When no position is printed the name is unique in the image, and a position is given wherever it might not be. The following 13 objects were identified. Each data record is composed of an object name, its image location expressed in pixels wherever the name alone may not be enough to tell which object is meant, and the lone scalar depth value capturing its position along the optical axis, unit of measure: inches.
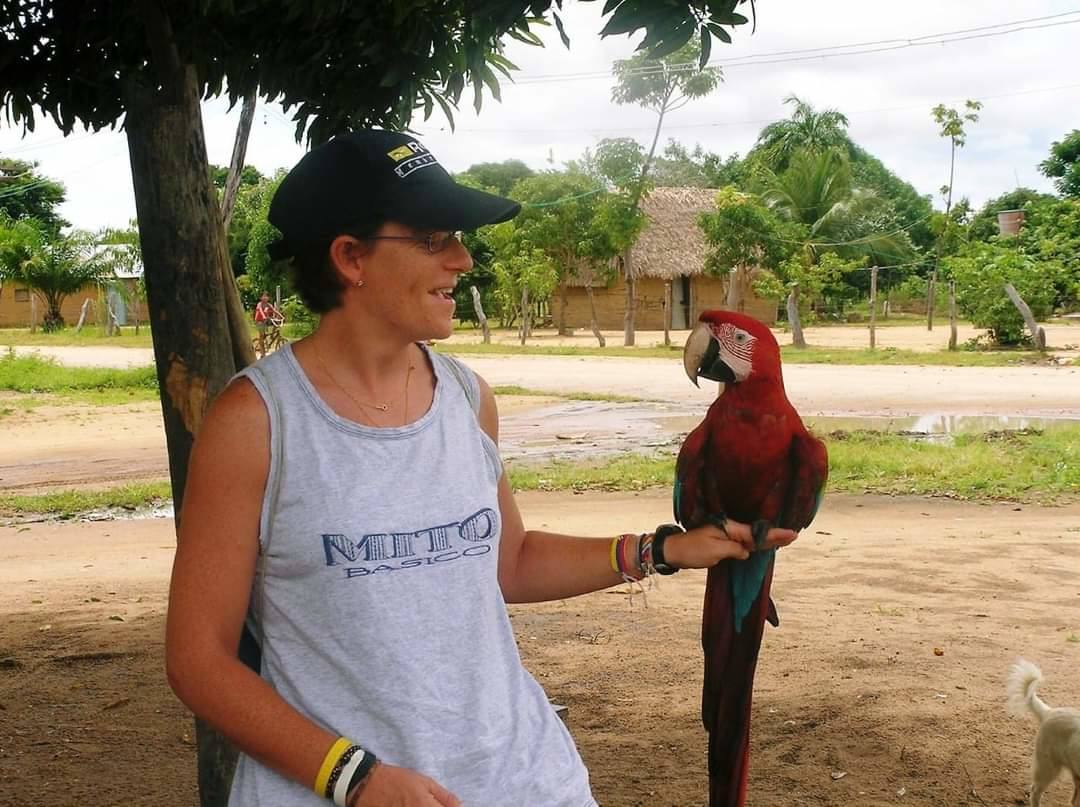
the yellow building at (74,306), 1379.2
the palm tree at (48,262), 1264.8
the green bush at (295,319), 1010.8
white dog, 126.0
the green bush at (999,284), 852.0
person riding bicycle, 776.9
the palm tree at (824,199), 1229.1
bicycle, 743.1
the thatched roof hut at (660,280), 1299.2
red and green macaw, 64.3
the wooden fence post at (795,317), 870.3
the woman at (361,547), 54.6
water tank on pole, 892.0
